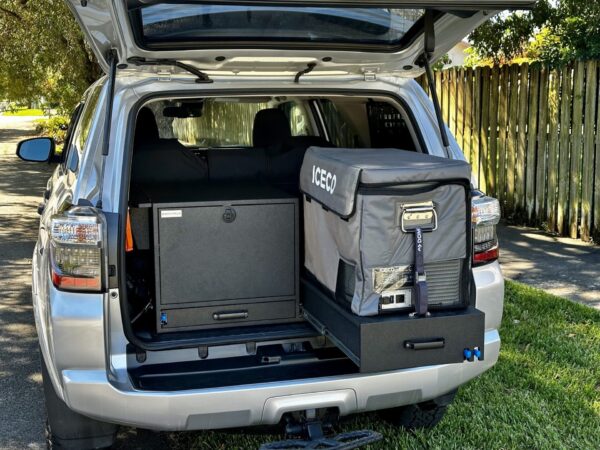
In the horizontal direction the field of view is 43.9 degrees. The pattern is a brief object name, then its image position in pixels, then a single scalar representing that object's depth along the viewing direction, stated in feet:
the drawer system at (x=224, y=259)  10.92
